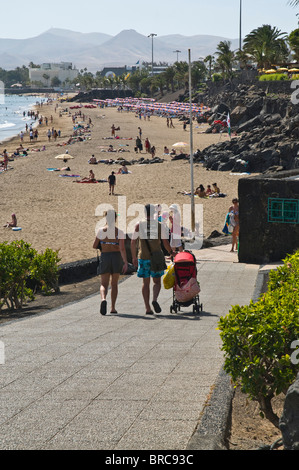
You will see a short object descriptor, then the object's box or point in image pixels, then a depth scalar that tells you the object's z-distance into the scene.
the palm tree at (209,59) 125.94
